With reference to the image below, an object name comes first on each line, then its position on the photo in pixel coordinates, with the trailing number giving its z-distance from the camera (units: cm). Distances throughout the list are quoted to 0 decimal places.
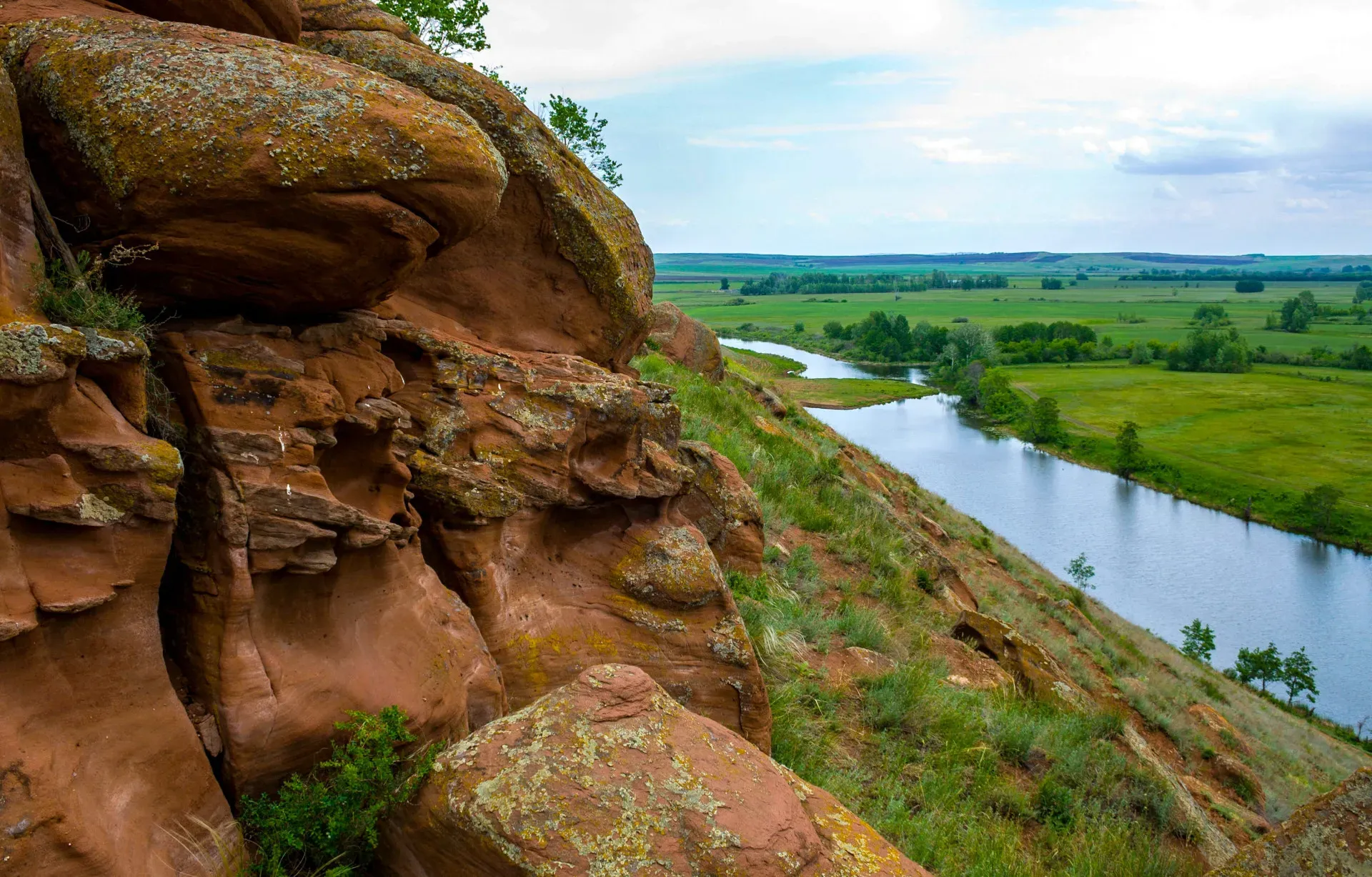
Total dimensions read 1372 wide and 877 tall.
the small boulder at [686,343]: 2545
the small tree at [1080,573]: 4338
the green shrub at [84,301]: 444
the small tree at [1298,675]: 3588
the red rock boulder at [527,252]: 784
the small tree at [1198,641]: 3630
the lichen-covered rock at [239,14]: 626
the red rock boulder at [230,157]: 497
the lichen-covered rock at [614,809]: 444
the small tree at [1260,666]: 3666
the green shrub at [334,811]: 480
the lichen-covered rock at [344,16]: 809
